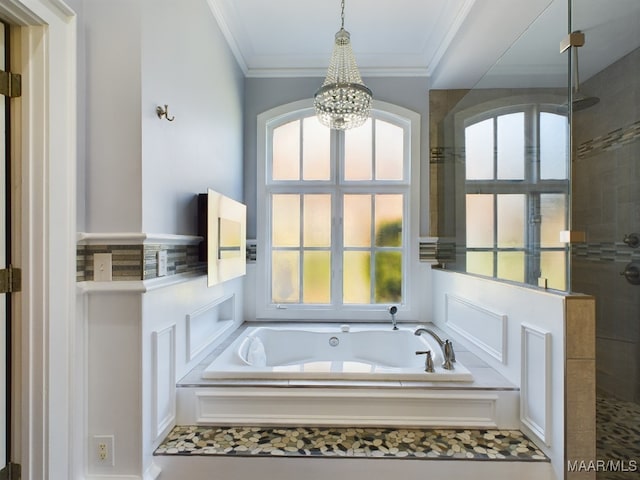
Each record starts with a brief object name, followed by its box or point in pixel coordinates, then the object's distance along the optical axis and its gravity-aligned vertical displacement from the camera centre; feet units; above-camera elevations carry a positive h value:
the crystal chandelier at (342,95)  6.73 +2.77
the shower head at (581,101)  5.70 +2.30
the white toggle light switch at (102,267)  4.58 -0.39
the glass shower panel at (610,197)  5.22 +0.71
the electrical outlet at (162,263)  5.05 -0.37
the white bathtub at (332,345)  7.92 -2.65
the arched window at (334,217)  10.23 +0.59
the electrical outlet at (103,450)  4.67 -2.83
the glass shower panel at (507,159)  5.77 +1.66
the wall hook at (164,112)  5.03 +1.82
